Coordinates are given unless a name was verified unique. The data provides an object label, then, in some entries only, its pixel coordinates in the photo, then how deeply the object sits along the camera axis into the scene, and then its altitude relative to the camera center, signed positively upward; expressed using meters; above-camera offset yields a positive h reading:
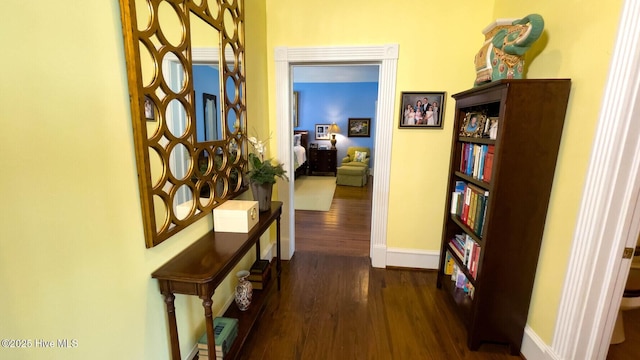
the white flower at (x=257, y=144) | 2.00 -0.12
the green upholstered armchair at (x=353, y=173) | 6.14 -1.00
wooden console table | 1.15 -0.64
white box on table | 1.60 -0.55
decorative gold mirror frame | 1.03 +0.06
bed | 6.64 -0.54
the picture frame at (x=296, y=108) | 7.45 +0.59
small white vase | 1.85 -1.16
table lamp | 7.37 -0.03
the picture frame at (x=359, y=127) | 7.45 +0.10
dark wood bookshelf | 1.40 -0.38
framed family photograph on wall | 2.39 +0.21
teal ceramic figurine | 1.44 +0.51
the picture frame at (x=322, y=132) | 7.68 -0.06
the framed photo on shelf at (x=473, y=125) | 1.84 +0.06
